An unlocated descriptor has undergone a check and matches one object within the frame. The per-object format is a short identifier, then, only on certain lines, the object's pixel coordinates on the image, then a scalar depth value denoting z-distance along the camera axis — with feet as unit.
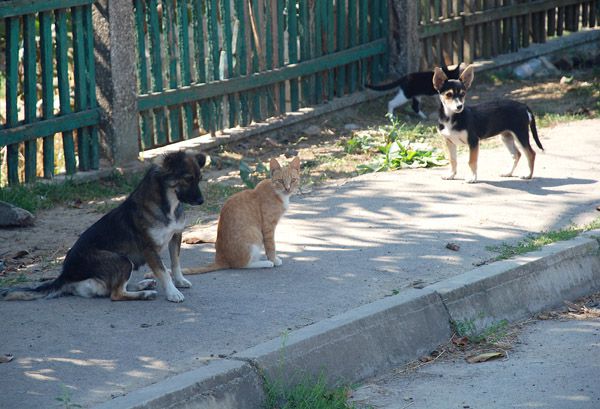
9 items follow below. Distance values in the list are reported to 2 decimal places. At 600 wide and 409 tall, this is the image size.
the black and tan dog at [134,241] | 39.50
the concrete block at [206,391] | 29.43
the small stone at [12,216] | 53.93
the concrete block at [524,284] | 40.68
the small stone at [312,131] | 80.33
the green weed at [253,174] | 60.85
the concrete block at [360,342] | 33.60
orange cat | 44.04
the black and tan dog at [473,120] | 59.06
